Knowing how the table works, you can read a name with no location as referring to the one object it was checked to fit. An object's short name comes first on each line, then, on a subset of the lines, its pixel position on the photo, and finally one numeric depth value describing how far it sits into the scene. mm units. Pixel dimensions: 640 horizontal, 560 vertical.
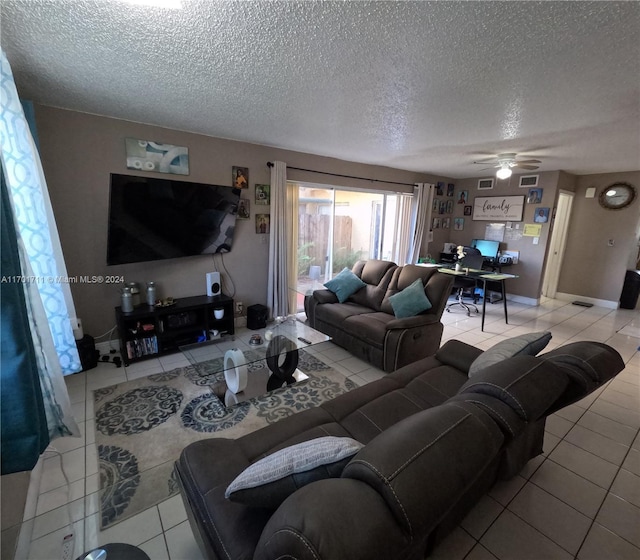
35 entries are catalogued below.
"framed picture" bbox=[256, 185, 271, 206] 3855
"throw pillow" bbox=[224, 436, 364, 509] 892
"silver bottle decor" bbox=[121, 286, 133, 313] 2900
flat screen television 2791
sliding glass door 4707
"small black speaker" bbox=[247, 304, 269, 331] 3844
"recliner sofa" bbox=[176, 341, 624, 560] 664
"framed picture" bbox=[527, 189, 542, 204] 5139
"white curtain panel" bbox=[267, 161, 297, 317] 3902
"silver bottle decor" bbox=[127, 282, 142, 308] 3066
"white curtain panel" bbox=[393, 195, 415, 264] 5656
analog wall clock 4895
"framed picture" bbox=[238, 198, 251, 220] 3754
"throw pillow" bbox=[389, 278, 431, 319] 3080
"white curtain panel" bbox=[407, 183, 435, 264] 5688
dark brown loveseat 2822
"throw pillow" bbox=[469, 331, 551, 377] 1727
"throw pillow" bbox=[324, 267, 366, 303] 3807
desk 4273
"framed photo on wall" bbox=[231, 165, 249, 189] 3631
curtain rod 4100
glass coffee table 2377
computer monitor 5652
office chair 5125
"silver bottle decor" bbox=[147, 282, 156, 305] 3113
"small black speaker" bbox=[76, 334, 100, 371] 2742
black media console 2916
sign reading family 5461
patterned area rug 1646
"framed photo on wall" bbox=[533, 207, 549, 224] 5059
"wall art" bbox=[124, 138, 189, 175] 2961
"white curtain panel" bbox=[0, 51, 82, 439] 1588
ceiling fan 3822
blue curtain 1168
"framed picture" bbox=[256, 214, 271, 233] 3934
